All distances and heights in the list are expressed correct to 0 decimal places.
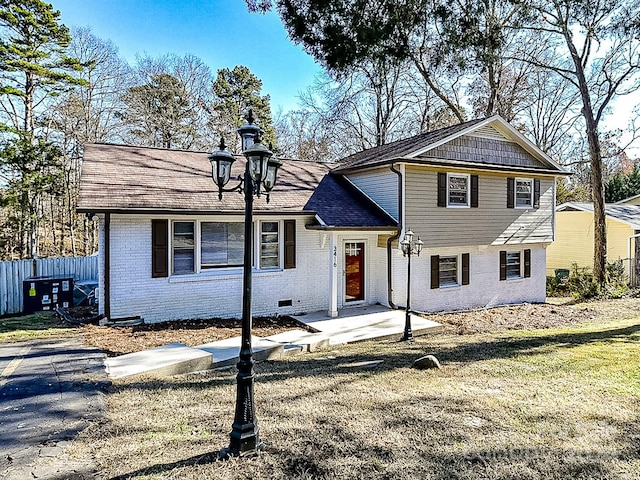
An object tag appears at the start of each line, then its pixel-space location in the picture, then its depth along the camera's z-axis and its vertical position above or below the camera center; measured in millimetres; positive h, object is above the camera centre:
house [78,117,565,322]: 9609 +365
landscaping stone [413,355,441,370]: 6240 -1880
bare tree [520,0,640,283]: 12570 +7106
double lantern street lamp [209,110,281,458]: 3553 -404
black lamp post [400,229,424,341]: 9469 -274
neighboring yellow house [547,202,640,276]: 19797 +269
